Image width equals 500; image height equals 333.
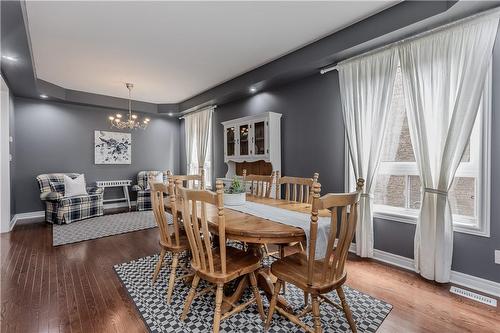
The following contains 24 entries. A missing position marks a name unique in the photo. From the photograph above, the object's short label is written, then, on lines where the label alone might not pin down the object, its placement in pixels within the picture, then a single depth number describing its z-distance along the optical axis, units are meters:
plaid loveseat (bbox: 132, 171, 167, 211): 5.43
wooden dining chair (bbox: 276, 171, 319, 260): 2.50
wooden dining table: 1.53
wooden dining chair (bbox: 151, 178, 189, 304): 1.98
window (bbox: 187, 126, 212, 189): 5.63
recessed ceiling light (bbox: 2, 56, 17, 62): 2.91
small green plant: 2.39
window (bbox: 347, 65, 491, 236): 2.18
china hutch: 3.85
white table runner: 1.55
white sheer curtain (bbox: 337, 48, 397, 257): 2.71
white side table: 5.62
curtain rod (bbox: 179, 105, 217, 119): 5.32
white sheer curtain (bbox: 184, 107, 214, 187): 5.51
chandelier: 4.61
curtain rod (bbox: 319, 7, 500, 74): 2.05
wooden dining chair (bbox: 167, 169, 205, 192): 3.13
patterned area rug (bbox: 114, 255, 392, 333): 1.70
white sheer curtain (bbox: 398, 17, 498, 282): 2.14
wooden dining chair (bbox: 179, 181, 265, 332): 1.50
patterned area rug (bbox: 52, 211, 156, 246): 3.67
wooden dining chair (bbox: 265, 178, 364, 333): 1.36
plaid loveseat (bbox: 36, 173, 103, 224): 4.37
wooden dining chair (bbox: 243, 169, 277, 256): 2.90
